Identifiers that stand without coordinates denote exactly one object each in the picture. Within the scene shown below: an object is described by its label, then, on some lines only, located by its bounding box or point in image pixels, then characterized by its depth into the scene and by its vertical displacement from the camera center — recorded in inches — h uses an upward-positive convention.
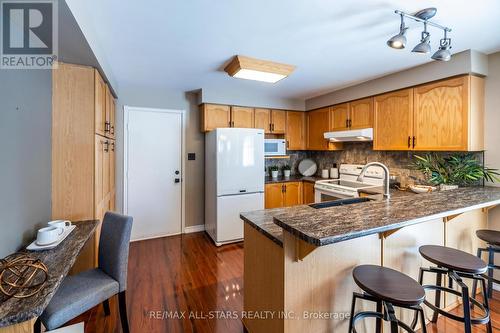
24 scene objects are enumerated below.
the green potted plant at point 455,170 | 91.2 -2.8
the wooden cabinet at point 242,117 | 150.8 +30.7
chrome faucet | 74.0 -5.7
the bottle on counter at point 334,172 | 161.0 -6.2
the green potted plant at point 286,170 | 171.0 -4.8
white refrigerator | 132.6 -8.7
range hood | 125.8 +16.4
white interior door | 139.5 -5.2
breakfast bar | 49.7 -22.3
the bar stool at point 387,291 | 44.1 -25.2
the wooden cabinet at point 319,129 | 156.4 +24.3
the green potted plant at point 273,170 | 166.2 -4.7
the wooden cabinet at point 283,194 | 152.6 -20.7
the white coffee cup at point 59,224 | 68.8 -18.2
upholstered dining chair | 54.8 -32.8
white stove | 121.6 -11.8
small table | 36.4 -23.3
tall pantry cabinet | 77.7 +5.5
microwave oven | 159.5 +11.6
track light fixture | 62.1 +34.7
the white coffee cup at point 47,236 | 60.9 -19.4
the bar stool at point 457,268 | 54.0 -24.9
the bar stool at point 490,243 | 72.7 -24.6
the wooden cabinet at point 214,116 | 144.4 +29.8
